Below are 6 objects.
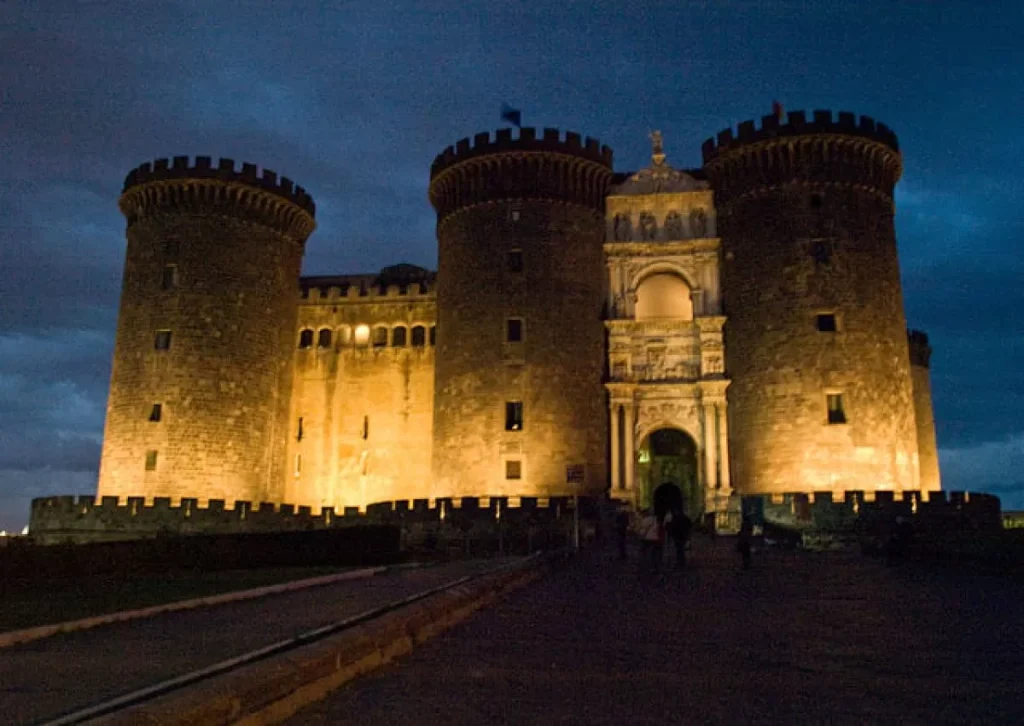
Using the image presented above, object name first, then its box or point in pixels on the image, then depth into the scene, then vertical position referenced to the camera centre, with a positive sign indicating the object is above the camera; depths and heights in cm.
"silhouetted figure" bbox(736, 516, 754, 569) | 1673 -26
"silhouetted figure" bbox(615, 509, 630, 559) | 1912 -15
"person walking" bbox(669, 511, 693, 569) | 1688 -9
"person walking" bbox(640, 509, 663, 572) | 1561 -23
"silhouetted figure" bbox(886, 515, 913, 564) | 1927 -23
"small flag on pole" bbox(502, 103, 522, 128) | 3578 +1613
